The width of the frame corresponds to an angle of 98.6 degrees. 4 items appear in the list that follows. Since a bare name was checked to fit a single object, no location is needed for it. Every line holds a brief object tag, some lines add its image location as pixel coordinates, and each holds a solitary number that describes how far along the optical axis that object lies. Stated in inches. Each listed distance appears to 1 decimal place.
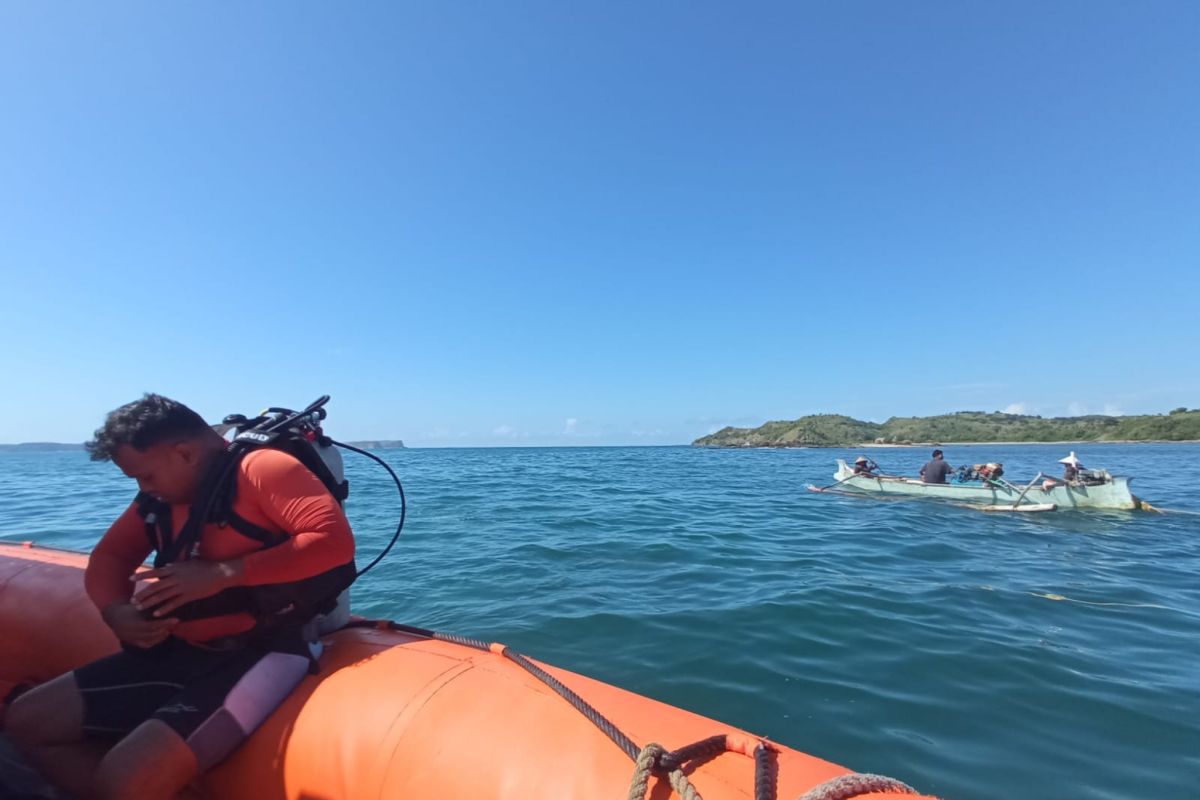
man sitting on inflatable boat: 80.5
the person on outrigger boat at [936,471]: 633.6
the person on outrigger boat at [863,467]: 725.3
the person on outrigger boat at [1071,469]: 547.2
